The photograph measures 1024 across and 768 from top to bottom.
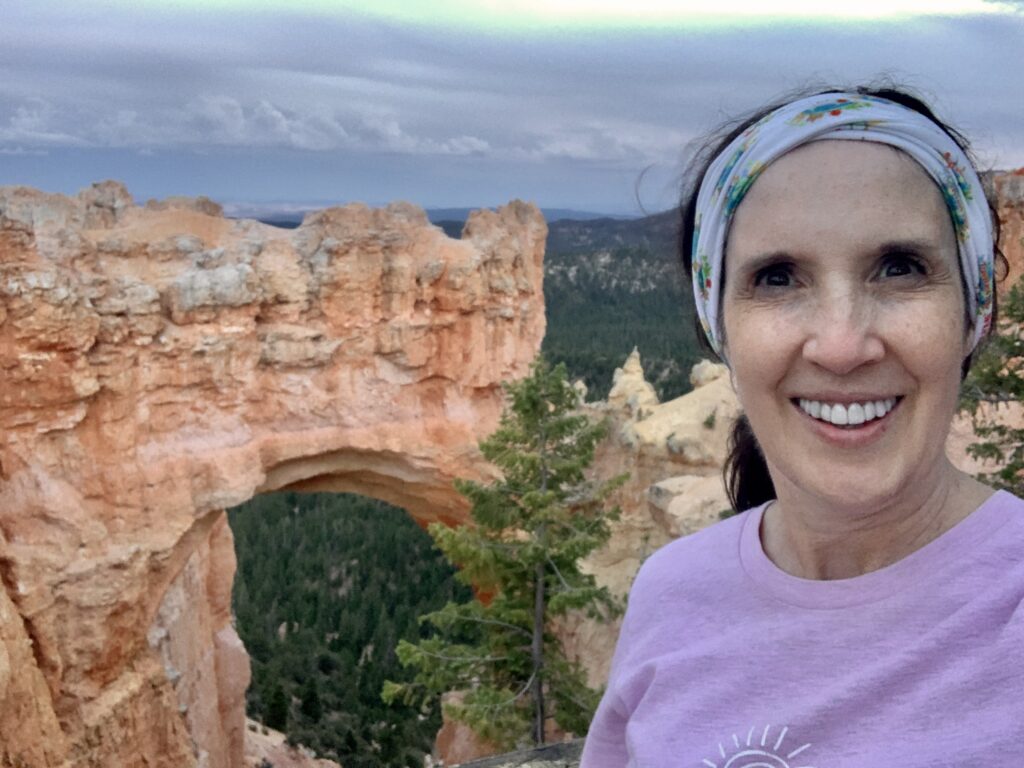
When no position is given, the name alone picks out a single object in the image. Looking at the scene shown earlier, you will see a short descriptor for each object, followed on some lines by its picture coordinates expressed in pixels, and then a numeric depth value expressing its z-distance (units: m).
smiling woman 1.14
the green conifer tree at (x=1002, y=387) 7.81
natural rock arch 9.74
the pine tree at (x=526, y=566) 8.34
